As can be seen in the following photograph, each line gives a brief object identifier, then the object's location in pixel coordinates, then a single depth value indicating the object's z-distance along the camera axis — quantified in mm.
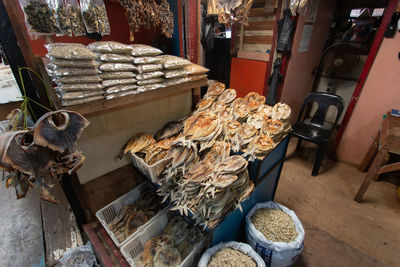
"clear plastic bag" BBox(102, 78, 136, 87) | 1163
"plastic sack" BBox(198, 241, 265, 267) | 1376
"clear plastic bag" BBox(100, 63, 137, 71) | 1143
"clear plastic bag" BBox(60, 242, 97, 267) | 1549
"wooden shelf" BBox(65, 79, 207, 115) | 1101
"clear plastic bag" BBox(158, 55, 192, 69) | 1389
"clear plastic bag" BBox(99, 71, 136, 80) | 1160
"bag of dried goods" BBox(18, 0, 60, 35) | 959
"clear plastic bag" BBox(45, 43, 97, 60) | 994
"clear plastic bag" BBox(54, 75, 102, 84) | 1025
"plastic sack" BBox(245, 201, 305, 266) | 1468
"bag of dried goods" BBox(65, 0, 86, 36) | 1059
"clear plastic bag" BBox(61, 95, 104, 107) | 1041
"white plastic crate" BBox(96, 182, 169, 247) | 1504
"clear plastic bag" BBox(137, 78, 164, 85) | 1299
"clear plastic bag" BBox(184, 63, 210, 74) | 1595
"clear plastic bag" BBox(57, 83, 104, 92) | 1034
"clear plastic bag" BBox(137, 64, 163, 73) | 1285
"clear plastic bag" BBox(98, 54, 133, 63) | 1151
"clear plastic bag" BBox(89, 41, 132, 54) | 1159
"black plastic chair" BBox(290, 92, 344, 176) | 2725
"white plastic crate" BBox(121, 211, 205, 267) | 1410
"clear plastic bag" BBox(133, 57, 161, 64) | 1271
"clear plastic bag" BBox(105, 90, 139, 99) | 1176
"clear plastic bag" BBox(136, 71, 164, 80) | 1293
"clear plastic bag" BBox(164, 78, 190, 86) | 1436
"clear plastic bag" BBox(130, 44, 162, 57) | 1275
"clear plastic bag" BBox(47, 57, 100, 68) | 1001
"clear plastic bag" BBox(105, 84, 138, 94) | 1175
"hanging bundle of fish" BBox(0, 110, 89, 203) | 750
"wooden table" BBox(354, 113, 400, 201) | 2051
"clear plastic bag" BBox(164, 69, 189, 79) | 1414
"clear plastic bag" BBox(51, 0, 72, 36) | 1020
